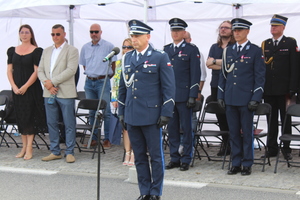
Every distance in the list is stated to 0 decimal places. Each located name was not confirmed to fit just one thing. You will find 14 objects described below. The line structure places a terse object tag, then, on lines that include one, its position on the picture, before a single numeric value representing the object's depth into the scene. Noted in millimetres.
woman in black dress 11340
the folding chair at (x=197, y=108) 11151
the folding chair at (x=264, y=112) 10186
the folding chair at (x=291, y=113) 9957
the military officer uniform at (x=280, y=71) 10565
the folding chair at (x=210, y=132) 10496
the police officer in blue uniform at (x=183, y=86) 9915
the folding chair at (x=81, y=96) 13655
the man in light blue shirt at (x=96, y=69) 12700
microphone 7099
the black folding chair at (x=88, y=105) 11967
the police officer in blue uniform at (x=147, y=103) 7512
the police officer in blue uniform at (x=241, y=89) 9418
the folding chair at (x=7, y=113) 12591
